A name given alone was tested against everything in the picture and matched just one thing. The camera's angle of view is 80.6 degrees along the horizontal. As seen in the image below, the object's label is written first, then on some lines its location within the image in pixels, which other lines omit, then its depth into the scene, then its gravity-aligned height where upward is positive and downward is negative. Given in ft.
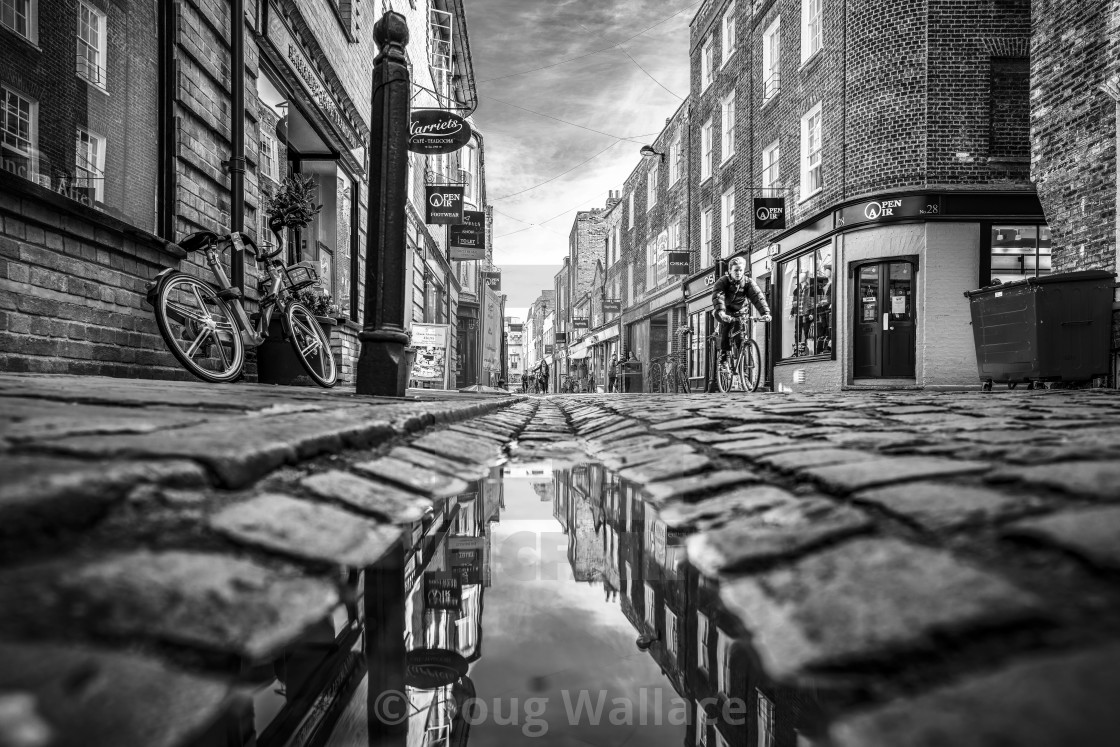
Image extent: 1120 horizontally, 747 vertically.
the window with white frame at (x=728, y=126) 64.49 +24.73
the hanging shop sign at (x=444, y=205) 50.72 +13.25
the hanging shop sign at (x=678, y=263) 71.51 +12.34
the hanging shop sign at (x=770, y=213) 51.85 +12.93
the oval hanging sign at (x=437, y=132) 35.12 +13.04
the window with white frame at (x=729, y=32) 64.34 +34.06
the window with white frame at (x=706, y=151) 70.49 +24.40
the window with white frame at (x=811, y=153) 49.96 +17.24
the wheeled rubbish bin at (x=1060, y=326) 26.35 +2.14
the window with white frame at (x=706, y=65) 70.69 +33.84
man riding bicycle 32.76 +4.12
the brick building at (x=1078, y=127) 27.14 +11.08
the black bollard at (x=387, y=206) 13.14 +3.37
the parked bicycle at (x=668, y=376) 71.36 +0.04
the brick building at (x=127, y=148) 13.50 +5.92
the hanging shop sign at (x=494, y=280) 117.72 +17.82
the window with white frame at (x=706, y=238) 70.44 +14.90
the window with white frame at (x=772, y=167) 55.36 +17.92
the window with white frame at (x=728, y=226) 64.49 +14.87
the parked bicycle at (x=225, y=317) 16.14 +1.60
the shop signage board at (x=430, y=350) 42.65 +1.62
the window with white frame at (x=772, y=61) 55.47 +26.99
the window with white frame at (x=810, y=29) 49.96 +26.80
